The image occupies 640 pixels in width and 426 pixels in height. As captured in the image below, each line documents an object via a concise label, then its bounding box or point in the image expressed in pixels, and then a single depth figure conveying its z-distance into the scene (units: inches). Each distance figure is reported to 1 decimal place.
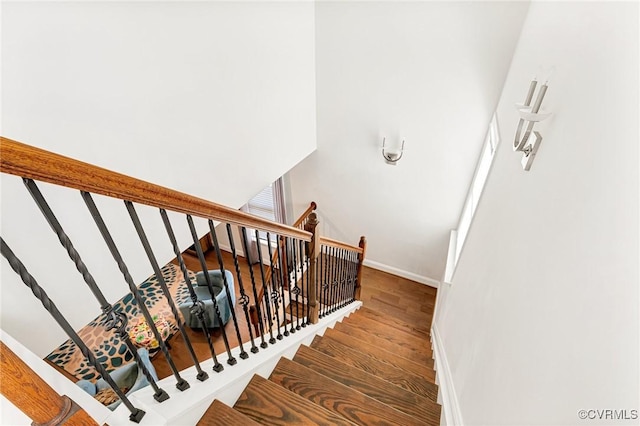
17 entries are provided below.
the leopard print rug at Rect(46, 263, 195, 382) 134.4
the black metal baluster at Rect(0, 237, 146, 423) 27.0
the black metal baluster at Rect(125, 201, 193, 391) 36.1
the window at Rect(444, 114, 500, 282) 113.2
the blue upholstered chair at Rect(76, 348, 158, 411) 112.7
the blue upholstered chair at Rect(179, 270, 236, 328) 157.6
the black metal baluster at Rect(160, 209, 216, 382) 45.8
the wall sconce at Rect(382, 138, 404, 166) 149.4
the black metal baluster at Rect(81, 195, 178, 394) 31.5
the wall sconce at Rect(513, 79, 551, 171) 47.9
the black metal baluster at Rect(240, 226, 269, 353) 53.9
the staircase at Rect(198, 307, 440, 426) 59.1
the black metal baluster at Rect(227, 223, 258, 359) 51.7
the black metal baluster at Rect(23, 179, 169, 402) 27.3
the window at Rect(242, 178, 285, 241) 196.4
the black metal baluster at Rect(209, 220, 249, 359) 48.4
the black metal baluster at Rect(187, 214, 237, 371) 44.6
